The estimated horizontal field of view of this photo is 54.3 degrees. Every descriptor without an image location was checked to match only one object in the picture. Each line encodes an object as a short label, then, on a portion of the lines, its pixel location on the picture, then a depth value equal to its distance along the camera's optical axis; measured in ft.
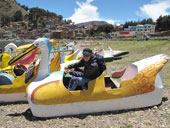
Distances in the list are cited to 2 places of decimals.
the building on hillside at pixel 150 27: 264.52
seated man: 14.35
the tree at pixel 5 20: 570.46
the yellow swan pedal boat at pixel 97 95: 14.02
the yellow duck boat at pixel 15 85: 18.07
